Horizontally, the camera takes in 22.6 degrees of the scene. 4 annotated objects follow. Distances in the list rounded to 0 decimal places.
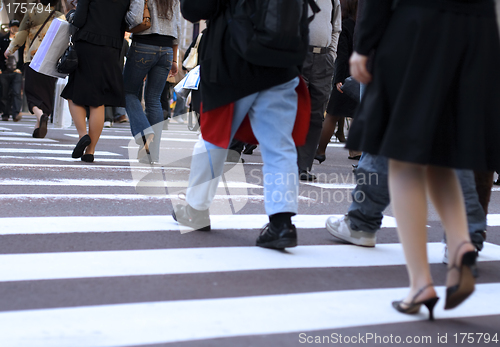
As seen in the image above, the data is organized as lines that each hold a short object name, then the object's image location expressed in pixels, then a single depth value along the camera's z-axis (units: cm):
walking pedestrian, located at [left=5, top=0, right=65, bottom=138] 1799
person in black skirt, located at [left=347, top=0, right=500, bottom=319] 433
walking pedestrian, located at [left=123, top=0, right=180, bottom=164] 1268
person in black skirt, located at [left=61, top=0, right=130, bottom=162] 1223
